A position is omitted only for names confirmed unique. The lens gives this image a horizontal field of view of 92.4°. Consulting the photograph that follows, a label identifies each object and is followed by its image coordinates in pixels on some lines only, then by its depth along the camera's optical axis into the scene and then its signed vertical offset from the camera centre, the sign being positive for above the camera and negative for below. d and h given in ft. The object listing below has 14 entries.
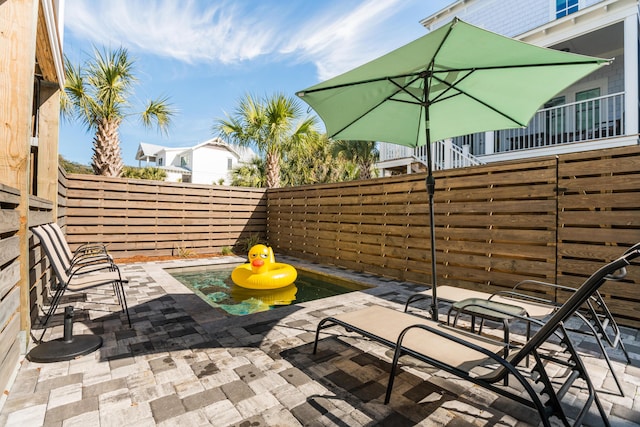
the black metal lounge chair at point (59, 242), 11.09 -1.09
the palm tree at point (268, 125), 33.50 +10.05
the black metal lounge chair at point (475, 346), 5.01 -2.92
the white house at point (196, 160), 91.20 +16.98
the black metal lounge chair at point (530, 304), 7.70 -2.89
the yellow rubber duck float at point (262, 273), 17.60 -3.46
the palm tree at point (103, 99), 26.96 +10.42
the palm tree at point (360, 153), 50.85 +10.53
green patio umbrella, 8.02 +4.18
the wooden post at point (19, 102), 8.46 +3.16
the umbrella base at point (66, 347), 8.51 -3.94
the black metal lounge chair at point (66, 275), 9.51 -2.20
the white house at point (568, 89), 24.50 +12.32
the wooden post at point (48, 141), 15.38 +3.71
